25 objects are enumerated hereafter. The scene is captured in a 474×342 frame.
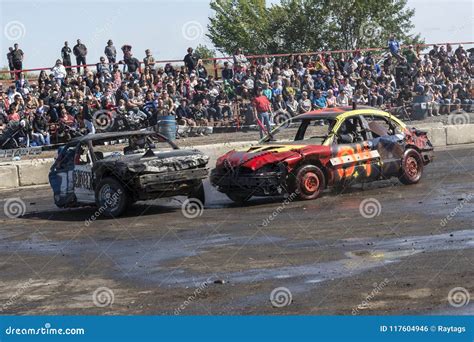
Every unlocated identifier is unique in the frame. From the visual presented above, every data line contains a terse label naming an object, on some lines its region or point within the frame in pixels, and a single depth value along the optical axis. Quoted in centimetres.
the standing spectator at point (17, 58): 2938
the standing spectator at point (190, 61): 3038
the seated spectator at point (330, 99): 2983
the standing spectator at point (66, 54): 2997
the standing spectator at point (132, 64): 2920
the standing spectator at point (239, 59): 3100
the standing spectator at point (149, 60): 2970
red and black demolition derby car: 1595
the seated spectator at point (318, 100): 2964
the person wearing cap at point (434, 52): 3494
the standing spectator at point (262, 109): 2675
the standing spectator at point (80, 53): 3070
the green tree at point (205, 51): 6939
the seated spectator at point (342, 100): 3007
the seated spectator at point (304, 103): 2906
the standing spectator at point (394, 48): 3328
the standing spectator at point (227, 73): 3058
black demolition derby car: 1553
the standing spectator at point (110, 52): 3031
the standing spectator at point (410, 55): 3432
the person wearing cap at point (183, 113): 2814
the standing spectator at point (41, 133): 2558
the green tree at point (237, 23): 6184
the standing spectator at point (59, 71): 2788
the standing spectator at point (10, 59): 2964
